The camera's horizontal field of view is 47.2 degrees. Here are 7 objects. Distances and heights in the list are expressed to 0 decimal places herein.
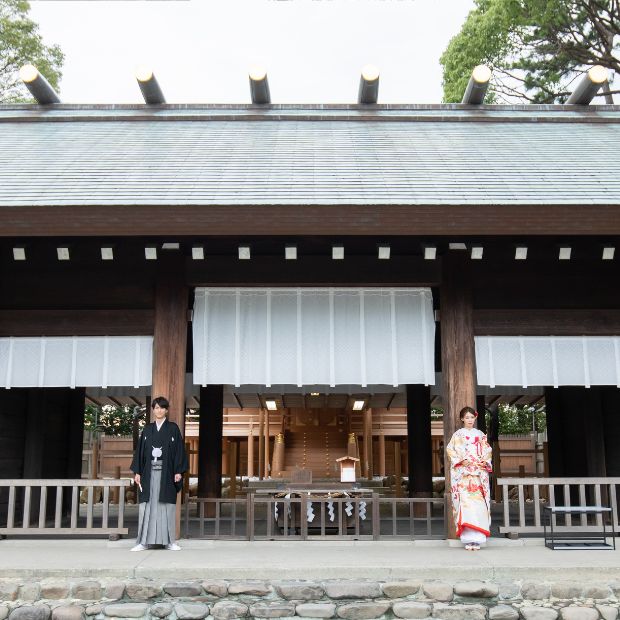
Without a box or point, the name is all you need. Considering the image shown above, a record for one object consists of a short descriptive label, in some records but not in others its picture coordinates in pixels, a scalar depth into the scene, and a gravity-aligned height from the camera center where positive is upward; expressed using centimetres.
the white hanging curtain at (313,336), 682 +121
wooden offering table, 678 -48
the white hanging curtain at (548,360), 693 +98
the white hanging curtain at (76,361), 689 +97
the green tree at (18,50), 2145 +1240
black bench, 613 -70
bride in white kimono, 634 -17
